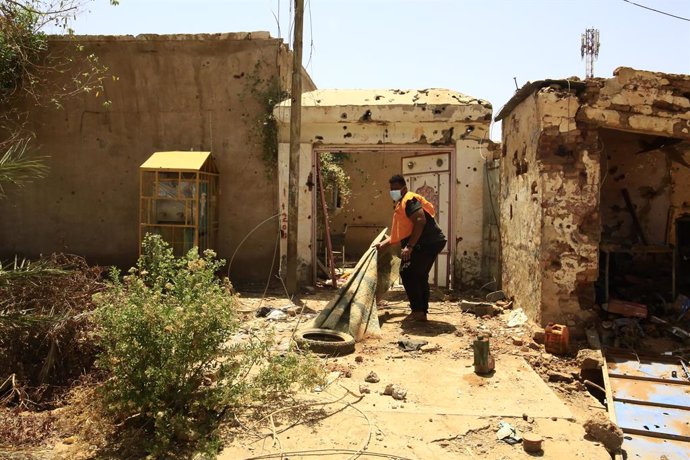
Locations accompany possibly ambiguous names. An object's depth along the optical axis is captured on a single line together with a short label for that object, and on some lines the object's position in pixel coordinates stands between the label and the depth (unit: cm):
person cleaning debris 618
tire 512
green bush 307
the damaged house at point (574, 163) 561
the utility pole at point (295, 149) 774
